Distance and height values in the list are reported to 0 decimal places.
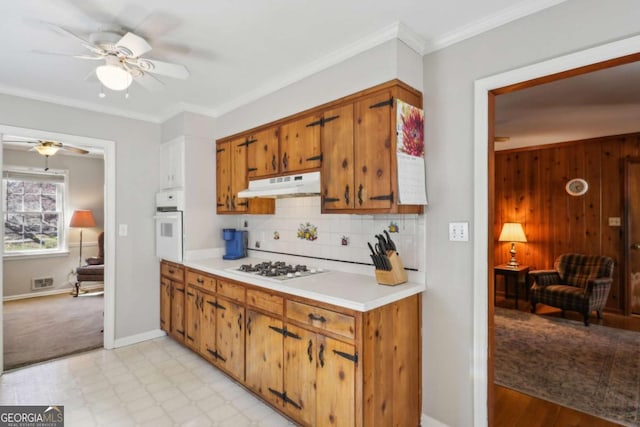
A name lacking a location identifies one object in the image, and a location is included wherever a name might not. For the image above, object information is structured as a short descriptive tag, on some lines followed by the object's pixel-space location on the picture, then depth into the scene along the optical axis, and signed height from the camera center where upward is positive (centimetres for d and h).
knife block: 212 -40
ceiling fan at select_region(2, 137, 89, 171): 401 +81
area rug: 246 -139
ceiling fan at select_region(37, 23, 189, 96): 186 +92
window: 547 +2
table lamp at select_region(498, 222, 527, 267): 513 -37
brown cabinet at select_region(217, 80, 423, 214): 200 +45
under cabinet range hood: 246 +21
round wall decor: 477 +36
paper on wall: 198 +35
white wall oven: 335 -13
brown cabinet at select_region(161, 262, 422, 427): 179 -89
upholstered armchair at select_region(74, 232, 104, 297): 533 -98
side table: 483 -92
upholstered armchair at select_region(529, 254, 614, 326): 408 -96
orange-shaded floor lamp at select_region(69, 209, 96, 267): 573 -12
